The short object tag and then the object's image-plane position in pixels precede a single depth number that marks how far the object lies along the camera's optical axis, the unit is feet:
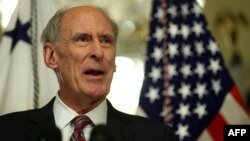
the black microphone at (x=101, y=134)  4.97
